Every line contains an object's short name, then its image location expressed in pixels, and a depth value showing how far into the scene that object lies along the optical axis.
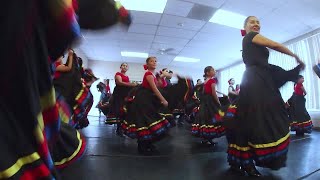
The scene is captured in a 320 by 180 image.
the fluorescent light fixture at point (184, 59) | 8.96
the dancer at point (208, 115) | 3.13
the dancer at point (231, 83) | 6.98
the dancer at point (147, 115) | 2.69
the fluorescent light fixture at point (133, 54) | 8.48
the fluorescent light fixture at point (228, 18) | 4.68
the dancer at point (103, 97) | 5.46
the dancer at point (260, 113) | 1.59
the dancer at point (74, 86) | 2.36
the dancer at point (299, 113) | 4.44
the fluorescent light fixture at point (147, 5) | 4.28
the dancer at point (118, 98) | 3.93
